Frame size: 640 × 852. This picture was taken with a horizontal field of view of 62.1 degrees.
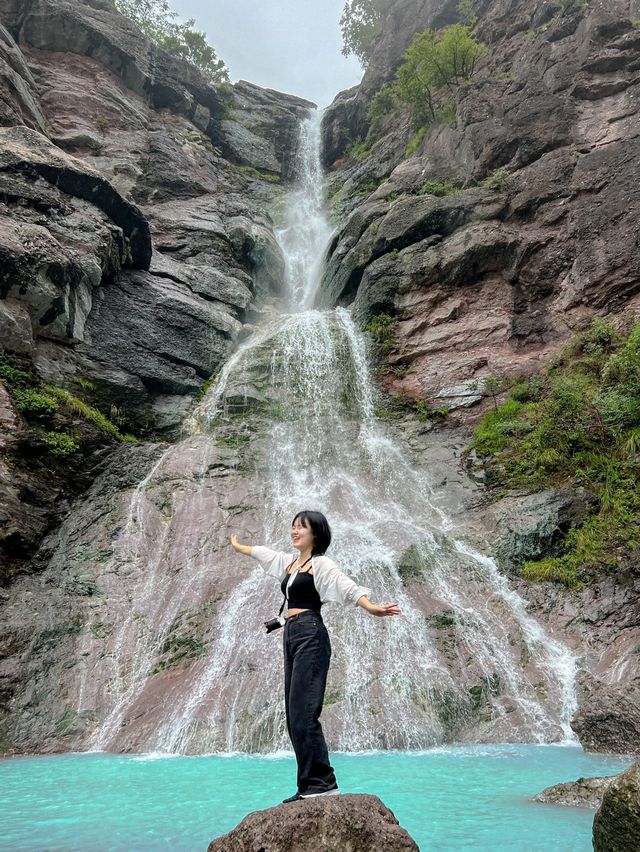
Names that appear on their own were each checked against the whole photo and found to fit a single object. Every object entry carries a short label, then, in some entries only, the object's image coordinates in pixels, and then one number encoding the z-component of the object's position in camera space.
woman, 2.65
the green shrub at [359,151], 30.77
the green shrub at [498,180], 18.06
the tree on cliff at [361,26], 37.78
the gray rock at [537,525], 10.17
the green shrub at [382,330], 17.20
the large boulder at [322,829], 2.28
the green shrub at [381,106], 30.14
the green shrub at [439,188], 19.56
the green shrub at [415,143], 24.14
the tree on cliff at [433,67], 22.06
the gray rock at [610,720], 5.50
